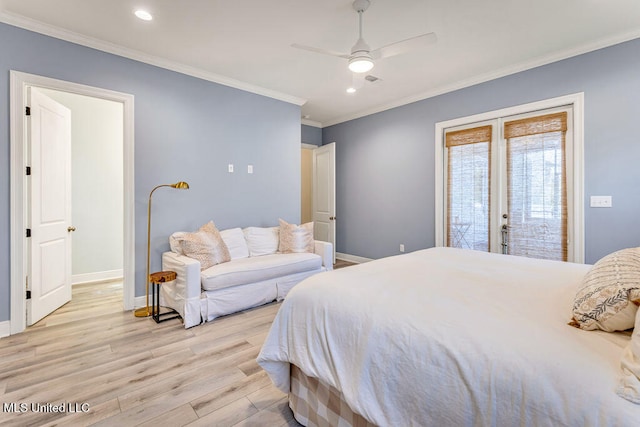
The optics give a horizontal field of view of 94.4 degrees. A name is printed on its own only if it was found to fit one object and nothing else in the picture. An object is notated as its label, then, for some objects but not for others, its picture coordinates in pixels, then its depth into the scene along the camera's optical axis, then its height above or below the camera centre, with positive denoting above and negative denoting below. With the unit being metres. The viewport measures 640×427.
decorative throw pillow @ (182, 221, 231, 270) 3.07 -0.38
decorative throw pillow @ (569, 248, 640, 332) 0.95 -0.30
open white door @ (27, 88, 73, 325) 2.73 +0.07
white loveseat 2.82 -0.66
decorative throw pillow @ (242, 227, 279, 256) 3.81 -0.37
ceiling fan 2.26 +1.28
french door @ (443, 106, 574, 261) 3.29 +0.34
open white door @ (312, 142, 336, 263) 5.10 +0.37
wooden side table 2.79 -0.79
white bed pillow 0.69 -0.39
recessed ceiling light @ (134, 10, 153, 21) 2.48 +1.68
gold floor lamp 3.01 -0.41
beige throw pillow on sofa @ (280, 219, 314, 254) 3.89 -0.34
